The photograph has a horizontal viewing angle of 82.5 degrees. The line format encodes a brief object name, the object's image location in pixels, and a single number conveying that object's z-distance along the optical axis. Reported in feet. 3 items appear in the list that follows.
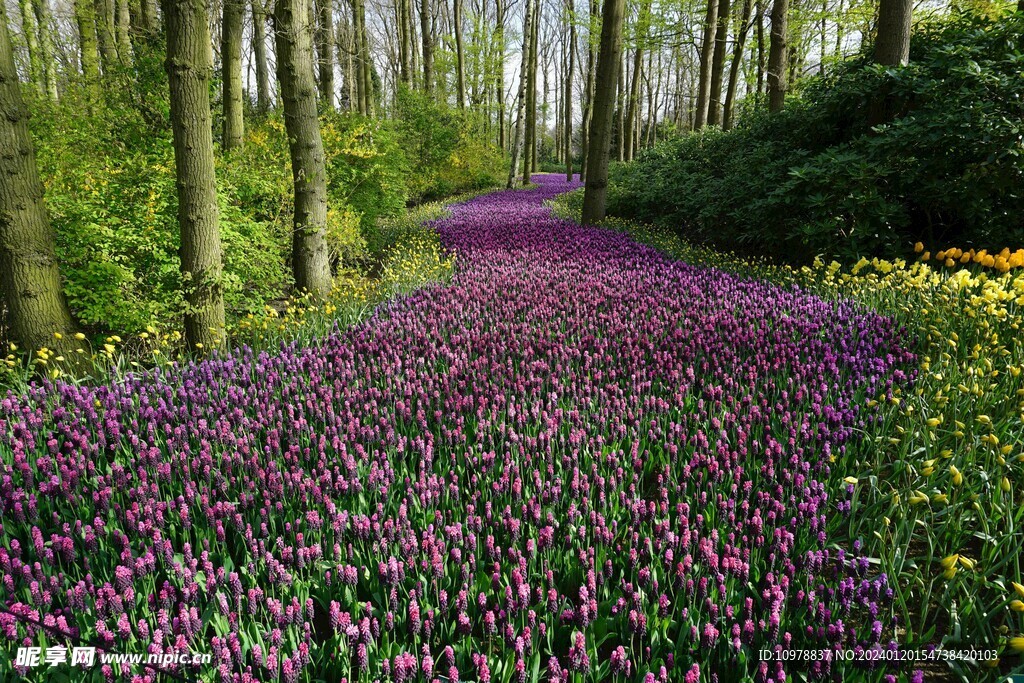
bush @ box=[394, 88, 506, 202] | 77.66
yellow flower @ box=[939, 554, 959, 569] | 6.17
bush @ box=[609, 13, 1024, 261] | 20.90
